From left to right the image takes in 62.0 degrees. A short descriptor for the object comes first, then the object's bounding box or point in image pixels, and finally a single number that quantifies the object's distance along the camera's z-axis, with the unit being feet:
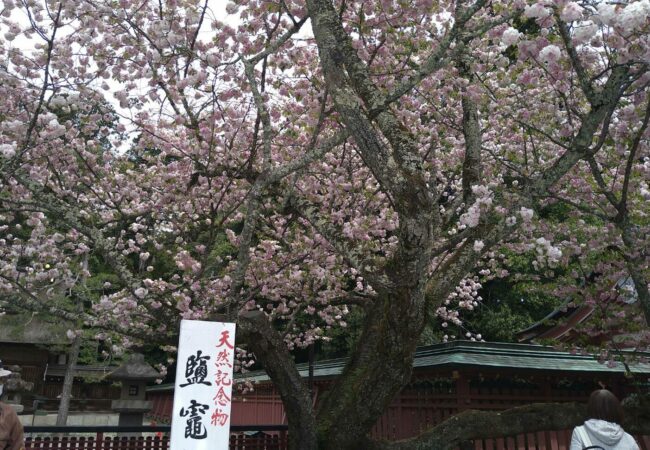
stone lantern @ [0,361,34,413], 53.83
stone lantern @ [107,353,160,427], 38.14
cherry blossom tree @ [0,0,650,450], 15.57
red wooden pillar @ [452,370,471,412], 25.57
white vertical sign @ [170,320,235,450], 12.64
